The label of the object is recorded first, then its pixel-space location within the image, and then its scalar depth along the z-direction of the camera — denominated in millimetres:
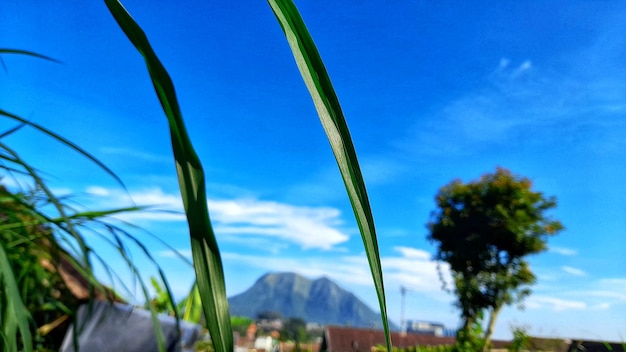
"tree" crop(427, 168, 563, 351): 10758
